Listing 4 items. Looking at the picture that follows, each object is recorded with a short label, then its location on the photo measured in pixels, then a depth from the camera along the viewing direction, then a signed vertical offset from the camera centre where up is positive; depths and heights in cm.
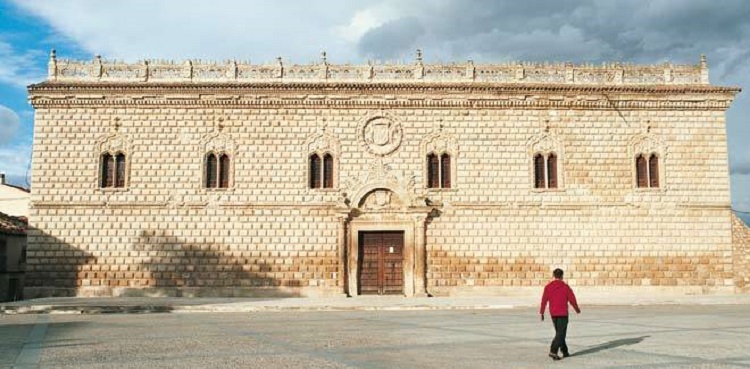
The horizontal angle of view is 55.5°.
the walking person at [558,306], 913 -59
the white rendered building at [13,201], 3167 +253
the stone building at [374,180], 2245 +258
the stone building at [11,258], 2400 +0
